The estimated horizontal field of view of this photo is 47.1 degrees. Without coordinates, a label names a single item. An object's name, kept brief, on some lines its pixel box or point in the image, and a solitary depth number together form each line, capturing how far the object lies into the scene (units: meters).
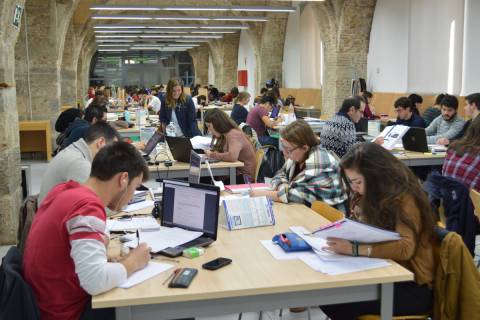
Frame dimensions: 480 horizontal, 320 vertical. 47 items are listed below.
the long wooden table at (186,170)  5.45
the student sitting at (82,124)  5.18
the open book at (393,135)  6.05
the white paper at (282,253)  2.68
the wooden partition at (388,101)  11.30
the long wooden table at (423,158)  6.02
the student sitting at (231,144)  5.70
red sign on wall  24.20
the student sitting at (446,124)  6.84
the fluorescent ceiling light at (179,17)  15.41
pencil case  2.75
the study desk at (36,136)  10.73
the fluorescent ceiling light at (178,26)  19.77
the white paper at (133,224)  3.28
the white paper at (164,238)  2.86
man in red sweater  2.20
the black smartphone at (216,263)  2.54
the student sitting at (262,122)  8.81
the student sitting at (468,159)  4.36
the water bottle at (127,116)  11.20
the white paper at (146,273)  2.35
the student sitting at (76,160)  3.46
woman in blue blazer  7.55
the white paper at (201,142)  6.15
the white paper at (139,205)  3.80
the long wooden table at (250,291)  2.24
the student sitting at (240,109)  10.00
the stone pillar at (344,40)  13.84
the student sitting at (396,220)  2.56
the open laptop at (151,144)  5.85
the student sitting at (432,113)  8.89
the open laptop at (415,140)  6.21
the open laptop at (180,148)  5.57
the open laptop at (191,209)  2.90
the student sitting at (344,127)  6.01
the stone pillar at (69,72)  15.72
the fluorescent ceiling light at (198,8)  13.84
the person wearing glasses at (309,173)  3.79
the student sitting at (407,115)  7.41
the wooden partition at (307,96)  16.89
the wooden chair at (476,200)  3.79
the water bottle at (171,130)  7.39
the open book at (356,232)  2.48
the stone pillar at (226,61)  26.81
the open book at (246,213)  3.24
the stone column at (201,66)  34.06
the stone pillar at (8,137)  5.53
